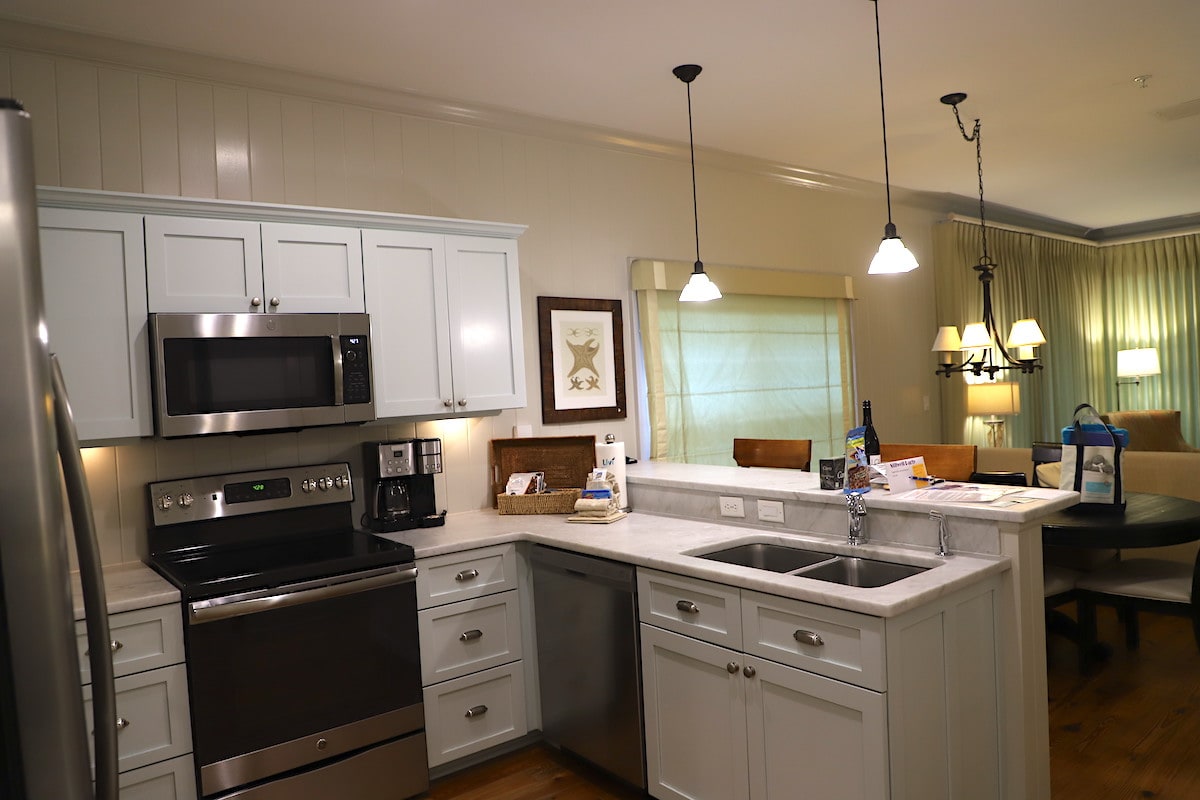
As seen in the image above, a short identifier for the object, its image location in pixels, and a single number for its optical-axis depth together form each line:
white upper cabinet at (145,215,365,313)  2.61
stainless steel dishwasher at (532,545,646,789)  2.65
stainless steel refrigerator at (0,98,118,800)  0.94
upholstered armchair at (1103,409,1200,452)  6.59
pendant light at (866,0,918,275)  2.71
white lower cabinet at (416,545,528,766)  2.86
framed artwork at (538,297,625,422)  3.89
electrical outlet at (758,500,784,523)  2.85
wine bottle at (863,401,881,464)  2.71
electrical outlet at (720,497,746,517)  3.01
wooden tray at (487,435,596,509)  3.59
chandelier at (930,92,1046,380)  4.75
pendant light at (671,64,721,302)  3.37
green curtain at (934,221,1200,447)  6.94
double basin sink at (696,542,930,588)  2.42
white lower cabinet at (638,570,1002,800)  1.94
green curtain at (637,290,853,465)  4.32
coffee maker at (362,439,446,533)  3.18
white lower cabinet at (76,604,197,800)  2.28
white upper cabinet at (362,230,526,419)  3.06
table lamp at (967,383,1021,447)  5.76
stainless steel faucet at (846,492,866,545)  2.52
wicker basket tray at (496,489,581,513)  3.44
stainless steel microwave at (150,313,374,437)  2.58
